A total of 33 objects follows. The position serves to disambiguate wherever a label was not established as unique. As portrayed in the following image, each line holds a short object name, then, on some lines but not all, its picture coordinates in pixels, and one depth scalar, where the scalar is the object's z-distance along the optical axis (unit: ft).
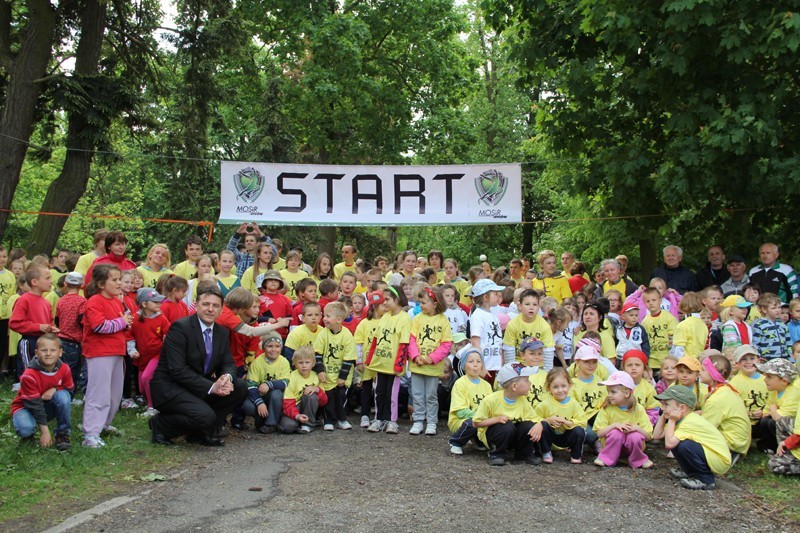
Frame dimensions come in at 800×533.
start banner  45.75
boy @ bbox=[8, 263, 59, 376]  27.08
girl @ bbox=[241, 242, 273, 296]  35.24
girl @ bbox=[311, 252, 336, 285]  39.09
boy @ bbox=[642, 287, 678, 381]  31.17
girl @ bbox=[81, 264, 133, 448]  24.34
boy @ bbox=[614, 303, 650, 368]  30.27
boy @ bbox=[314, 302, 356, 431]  29.76
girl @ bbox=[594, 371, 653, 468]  24.18
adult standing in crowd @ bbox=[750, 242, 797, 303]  34.68
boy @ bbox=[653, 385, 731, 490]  21.95
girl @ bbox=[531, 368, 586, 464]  24.77
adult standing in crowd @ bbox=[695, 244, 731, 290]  37.27
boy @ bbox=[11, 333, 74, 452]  22.67
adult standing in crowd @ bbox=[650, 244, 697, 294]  36.76
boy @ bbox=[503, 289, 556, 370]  28.91
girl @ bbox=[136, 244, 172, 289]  32.99
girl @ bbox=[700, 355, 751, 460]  24.02
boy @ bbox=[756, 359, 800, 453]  24.09
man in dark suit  25.16
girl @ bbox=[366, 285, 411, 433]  29.55
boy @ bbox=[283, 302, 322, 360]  30.40
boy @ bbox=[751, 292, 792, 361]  28.94
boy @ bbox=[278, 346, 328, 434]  28.86
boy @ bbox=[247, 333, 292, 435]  28.53
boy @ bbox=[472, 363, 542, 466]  24.25
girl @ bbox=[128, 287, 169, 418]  27.84
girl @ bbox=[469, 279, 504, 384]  29.66
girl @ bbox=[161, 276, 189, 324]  28.71
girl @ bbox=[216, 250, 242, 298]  34.32
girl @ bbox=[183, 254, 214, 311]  32.99
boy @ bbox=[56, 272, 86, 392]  26.78
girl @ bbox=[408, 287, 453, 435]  28.94
